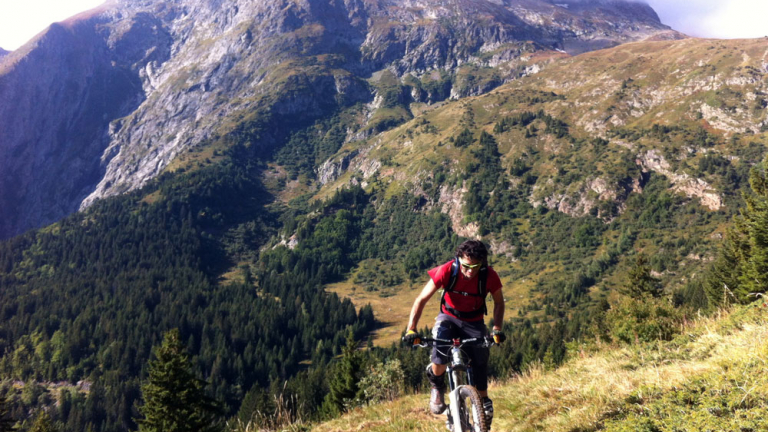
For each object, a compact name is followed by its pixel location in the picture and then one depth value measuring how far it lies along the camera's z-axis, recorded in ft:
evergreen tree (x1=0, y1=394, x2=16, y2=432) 115.24
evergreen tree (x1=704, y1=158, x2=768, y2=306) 98.78
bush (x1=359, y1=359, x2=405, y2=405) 45.62
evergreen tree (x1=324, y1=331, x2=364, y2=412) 121.60
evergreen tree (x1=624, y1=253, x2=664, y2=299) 159.74
